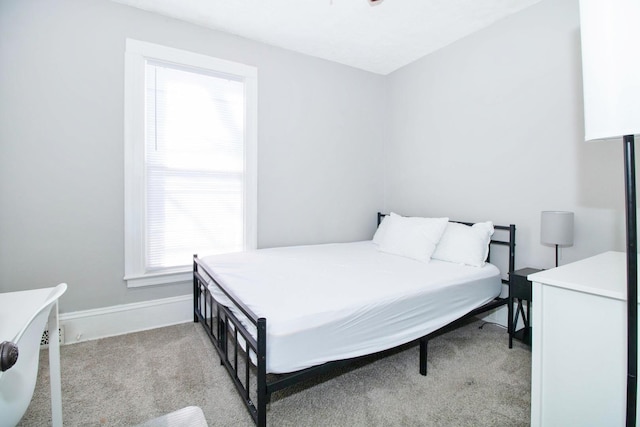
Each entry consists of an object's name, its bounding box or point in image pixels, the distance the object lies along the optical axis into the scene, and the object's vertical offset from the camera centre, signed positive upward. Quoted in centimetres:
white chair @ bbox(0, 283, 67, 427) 83 -45
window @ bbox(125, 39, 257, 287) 252 +44
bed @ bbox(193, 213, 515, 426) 141 -51
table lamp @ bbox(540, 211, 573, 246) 210 -13
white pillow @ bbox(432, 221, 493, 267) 246 -29
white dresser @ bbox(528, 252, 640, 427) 108 -53
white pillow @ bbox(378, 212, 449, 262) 260 -25
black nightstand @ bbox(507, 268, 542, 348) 220 -64
